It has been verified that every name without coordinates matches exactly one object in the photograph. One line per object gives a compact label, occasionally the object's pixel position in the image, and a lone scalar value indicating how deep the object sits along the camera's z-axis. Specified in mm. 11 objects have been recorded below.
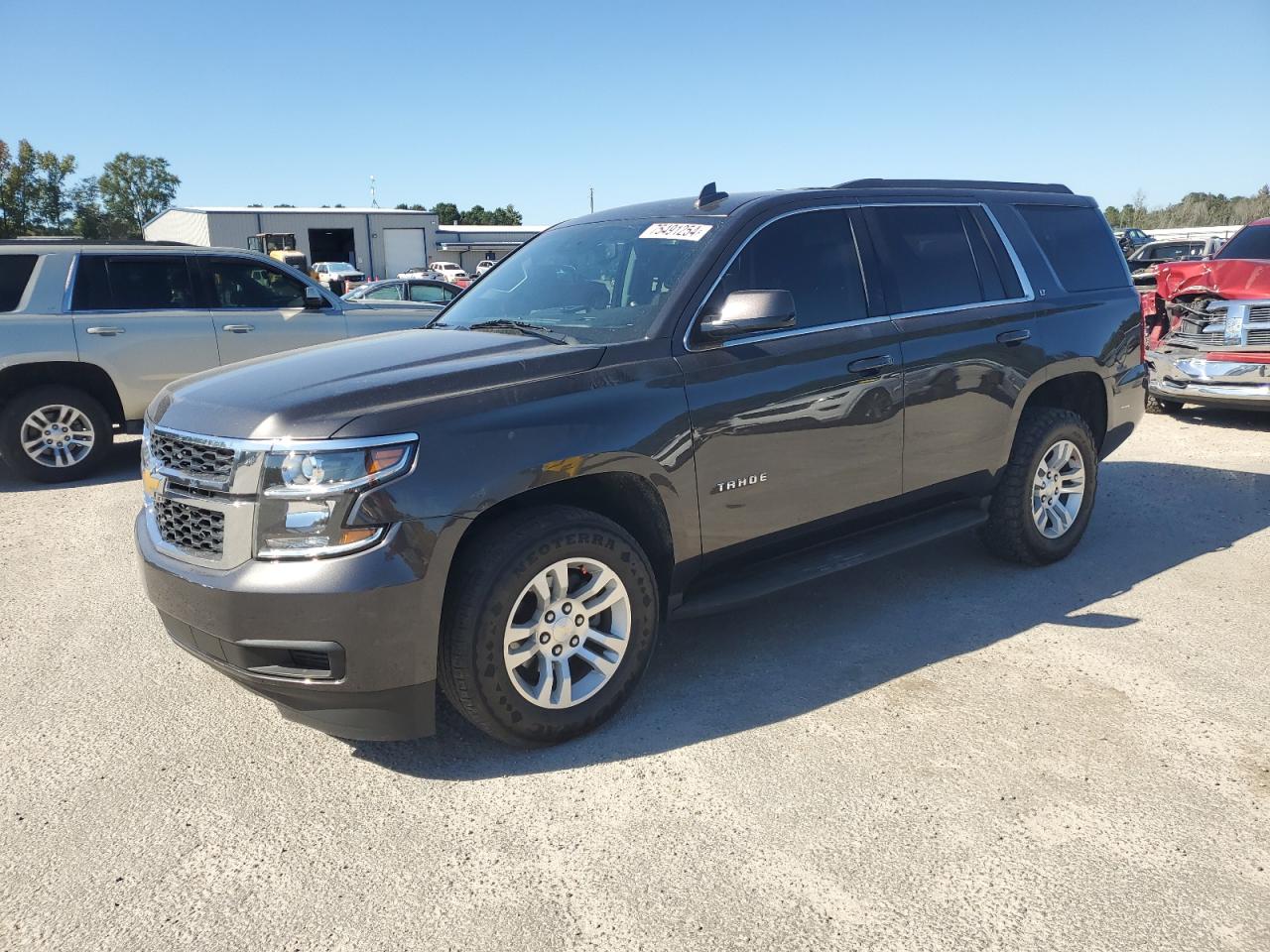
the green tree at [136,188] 99188
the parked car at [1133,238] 27725
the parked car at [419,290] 13812
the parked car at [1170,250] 18734
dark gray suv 2877
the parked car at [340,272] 43469
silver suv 7371
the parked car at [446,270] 49609
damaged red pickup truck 8289
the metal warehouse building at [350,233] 63219
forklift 46531
